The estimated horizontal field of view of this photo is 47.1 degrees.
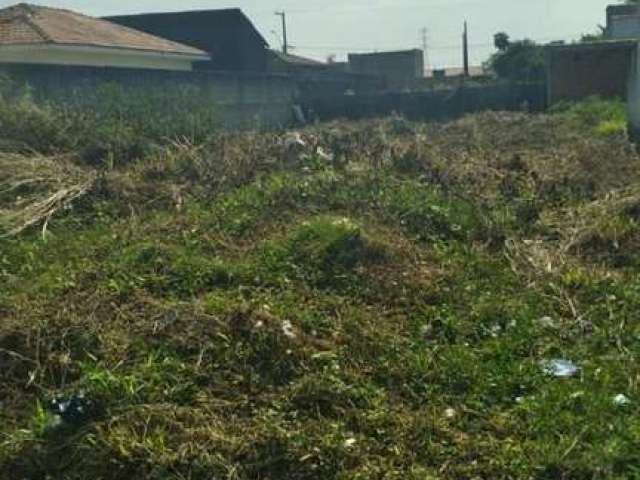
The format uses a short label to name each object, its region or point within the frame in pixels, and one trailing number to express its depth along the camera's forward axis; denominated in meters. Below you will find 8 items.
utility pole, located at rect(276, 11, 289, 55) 43.25
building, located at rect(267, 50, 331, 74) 28.85
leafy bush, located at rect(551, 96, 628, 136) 12.41
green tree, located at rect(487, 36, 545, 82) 25.56
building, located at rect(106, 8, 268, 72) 27.03
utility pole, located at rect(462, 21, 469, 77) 37.30
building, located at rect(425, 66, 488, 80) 34.92
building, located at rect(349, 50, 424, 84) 40.88
